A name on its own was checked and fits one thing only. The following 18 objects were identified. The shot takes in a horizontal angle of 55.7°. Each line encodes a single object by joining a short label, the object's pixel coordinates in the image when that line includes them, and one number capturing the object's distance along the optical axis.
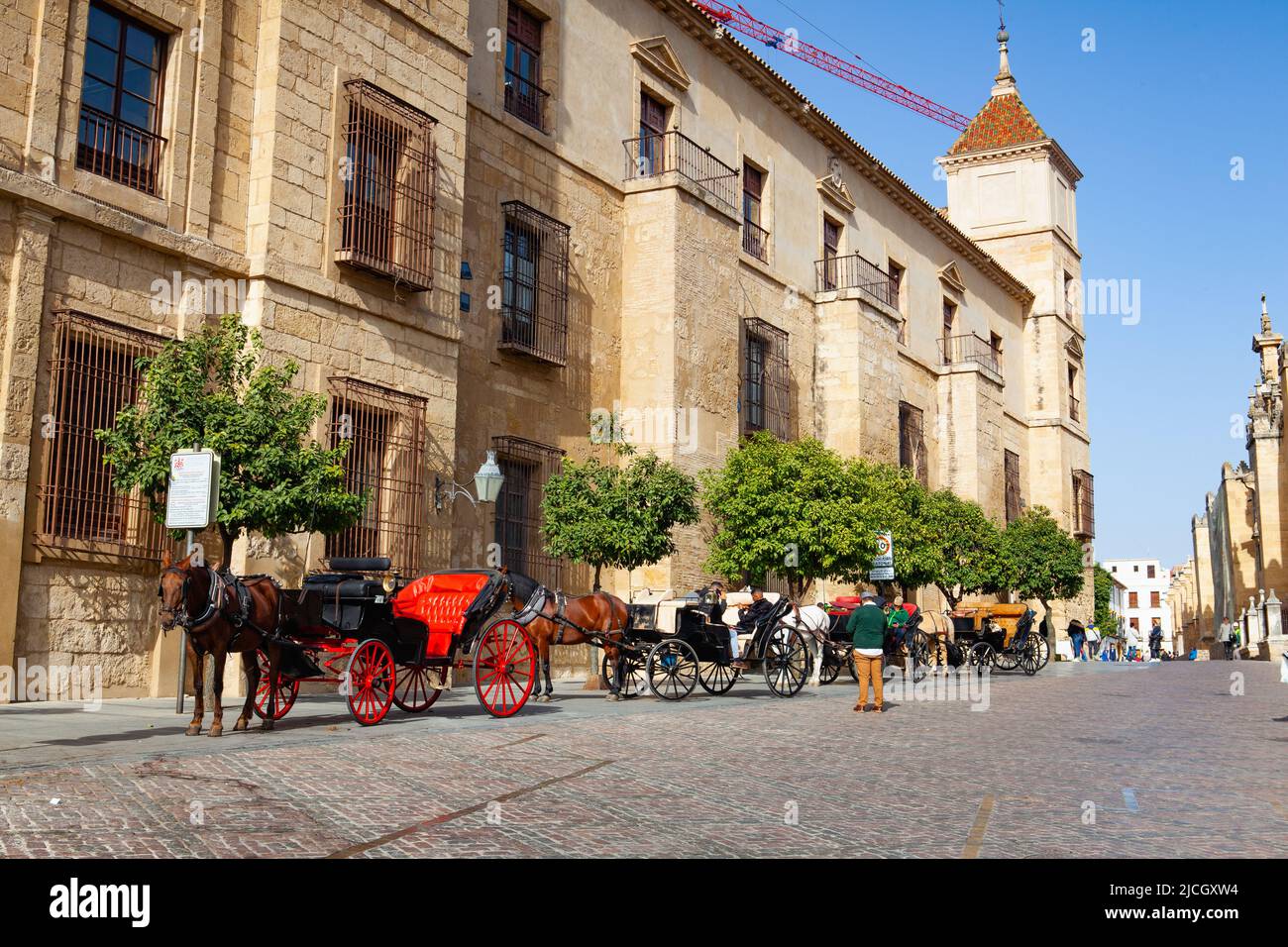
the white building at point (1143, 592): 145.38
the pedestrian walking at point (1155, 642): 60.69
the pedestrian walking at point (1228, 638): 55.54
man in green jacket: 14.73
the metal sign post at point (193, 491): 10.71
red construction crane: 63.85
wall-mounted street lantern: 16.78
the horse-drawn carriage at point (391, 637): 11.01
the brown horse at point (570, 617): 13.59
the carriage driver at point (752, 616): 16.39
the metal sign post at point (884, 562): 22.33
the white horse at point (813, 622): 18.32
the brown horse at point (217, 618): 9.59
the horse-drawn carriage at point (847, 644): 19.06
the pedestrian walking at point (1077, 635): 40.59
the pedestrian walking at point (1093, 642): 45.36
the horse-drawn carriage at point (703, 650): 14.96
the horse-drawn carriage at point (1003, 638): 25.12
